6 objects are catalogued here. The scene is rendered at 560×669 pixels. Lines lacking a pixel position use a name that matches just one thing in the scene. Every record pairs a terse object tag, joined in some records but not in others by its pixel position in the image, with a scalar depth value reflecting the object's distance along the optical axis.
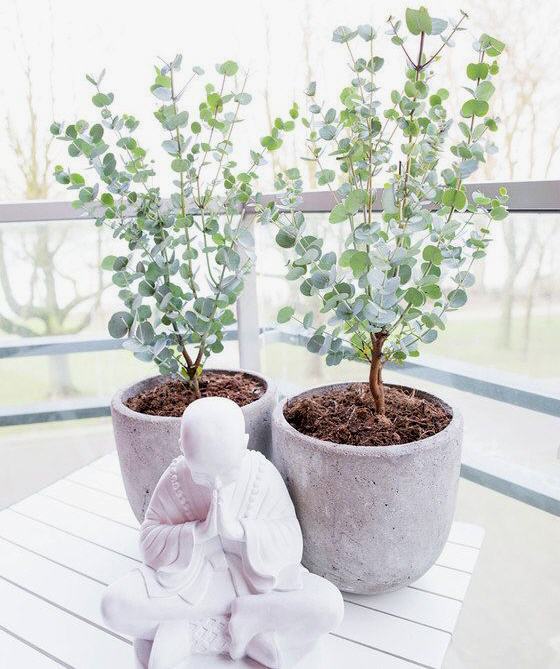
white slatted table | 1.02
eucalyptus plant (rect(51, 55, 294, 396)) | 1.12
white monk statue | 0.86
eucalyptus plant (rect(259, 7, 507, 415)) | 0.92
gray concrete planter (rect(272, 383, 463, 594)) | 0.98
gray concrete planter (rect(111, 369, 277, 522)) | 1.17
